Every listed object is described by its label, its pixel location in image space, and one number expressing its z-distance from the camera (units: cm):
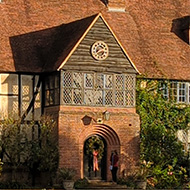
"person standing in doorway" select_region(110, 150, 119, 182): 3853
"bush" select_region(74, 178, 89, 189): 3669
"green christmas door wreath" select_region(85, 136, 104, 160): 4106
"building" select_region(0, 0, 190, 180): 3819
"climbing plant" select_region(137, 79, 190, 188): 3991
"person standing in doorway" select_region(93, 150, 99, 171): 4012
